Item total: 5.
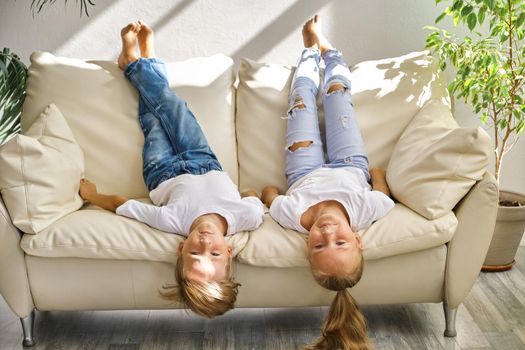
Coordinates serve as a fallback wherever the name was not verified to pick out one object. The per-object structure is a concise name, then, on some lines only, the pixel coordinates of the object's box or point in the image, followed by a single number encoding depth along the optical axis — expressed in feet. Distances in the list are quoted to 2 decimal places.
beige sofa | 8.23
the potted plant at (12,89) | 9.93
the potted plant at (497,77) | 9.78
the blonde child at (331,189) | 8.04
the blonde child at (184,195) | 7.96
